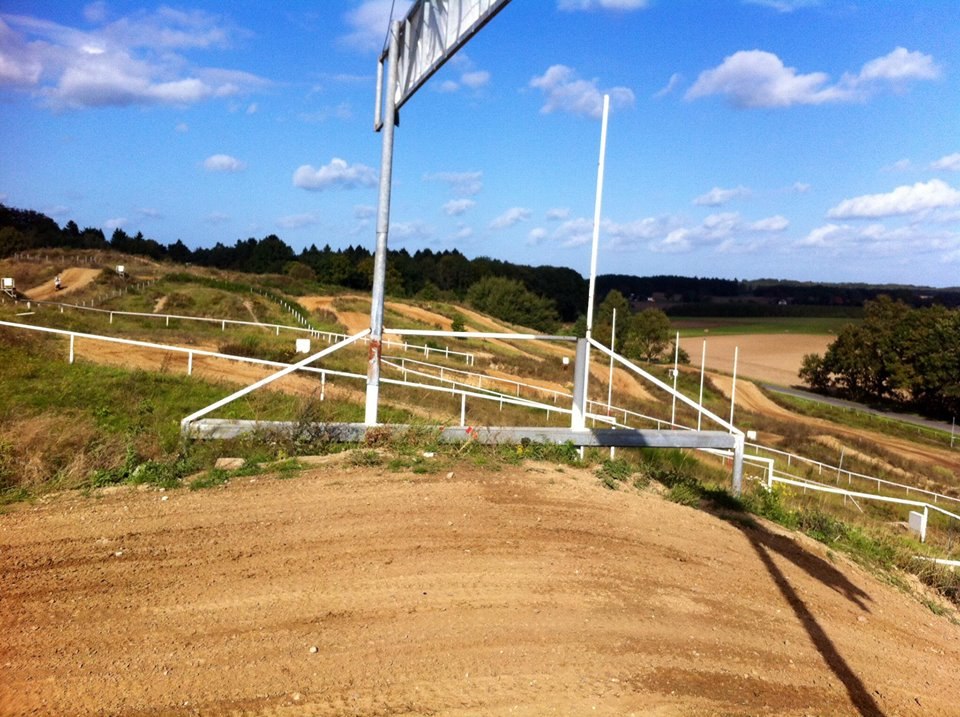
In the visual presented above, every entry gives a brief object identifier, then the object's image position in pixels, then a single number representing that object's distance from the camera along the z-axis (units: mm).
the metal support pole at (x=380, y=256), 7719
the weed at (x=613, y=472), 7298
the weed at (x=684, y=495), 7531
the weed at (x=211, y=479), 6277
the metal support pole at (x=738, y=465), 8452
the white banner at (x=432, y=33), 6496
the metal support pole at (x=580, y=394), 8039
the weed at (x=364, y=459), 6988
